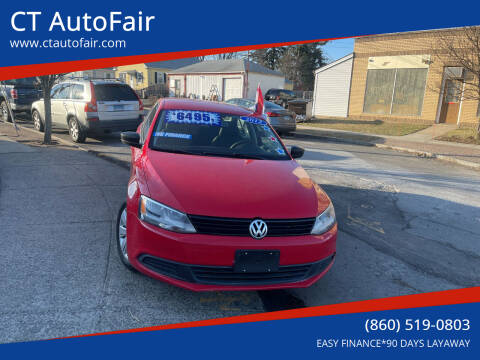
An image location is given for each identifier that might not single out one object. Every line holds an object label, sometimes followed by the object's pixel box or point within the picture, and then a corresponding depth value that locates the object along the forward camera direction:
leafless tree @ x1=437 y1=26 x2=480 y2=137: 13.68
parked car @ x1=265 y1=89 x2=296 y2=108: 22.03
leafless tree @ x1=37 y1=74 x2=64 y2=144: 9.49
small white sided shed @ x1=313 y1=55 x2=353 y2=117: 22.03
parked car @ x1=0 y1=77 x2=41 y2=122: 14.69
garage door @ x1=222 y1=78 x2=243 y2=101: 29.23
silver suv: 10.08
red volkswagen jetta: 2.85
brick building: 18.45
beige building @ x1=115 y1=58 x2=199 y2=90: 40.81
